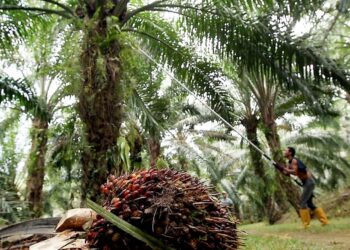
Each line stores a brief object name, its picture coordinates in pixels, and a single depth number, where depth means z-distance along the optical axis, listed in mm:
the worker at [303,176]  7320
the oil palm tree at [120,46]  5160
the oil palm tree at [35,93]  6426
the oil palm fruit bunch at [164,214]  1985
